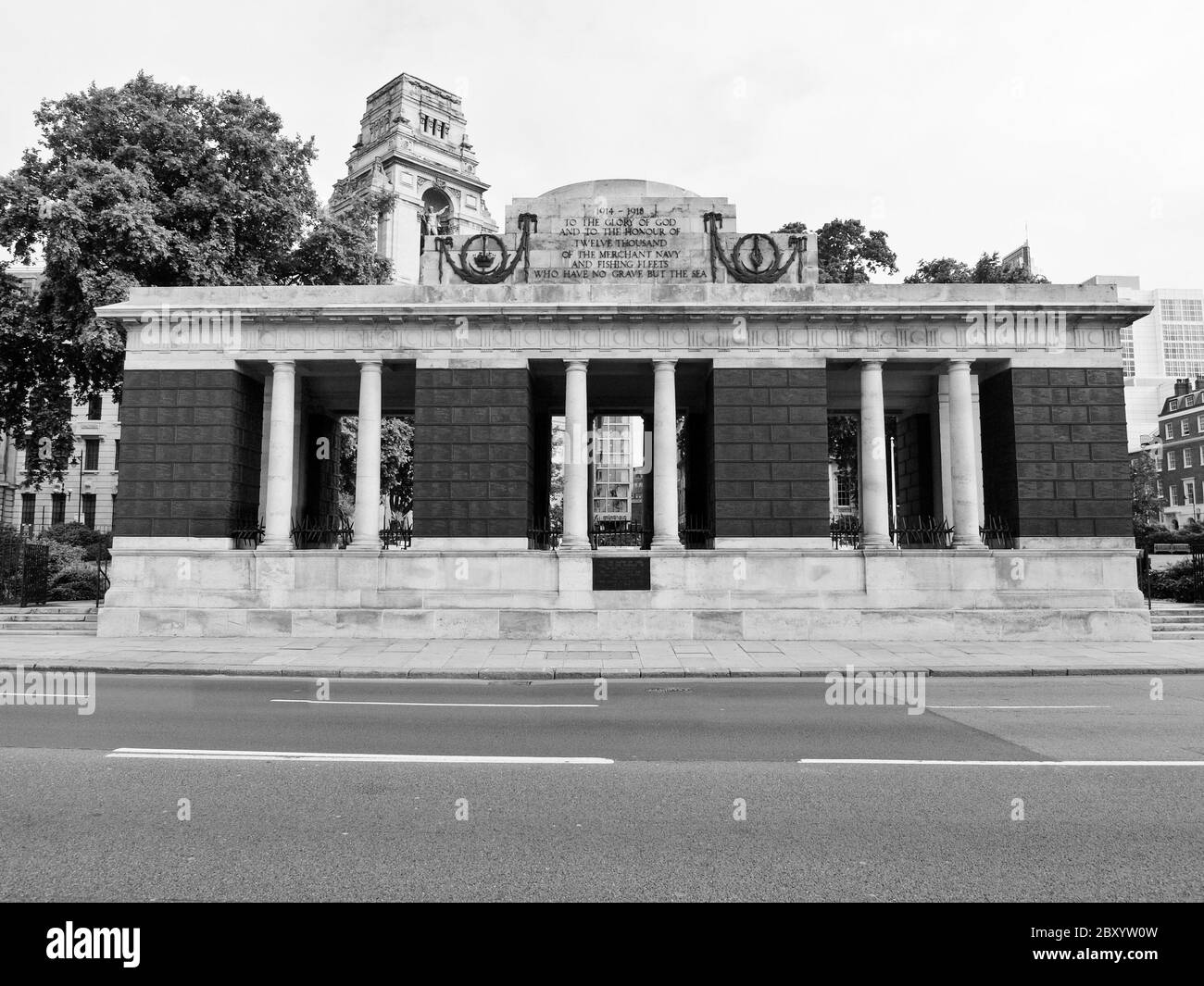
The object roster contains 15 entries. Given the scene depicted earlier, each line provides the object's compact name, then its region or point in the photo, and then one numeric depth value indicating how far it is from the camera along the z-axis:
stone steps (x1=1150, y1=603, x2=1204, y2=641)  20.33
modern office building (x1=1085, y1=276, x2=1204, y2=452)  144.25
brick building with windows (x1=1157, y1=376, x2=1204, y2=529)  78.94
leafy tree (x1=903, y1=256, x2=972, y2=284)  34.69
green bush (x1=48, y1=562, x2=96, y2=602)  27.45
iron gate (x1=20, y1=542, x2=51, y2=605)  25.38
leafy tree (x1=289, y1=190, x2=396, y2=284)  29.59
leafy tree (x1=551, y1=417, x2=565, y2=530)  72.50
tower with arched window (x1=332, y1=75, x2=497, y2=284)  87.12
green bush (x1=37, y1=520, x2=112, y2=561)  37.66
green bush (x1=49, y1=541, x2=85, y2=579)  28.58
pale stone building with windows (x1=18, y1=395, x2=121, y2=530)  59.12
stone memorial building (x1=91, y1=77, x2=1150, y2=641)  19.92
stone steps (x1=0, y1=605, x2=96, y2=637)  20.69
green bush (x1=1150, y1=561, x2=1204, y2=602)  25.70
